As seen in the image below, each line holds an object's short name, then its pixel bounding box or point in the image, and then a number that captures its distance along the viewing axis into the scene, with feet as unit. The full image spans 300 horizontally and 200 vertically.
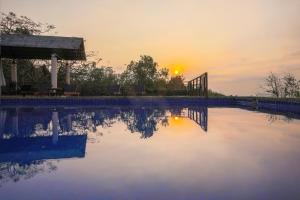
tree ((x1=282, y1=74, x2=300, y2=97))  31.98
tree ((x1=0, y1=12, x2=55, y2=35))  41.37
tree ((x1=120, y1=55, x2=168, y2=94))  49.57
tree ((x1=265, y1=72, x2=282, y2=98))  33.01
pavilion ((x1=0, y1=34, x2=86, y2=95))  27.98
